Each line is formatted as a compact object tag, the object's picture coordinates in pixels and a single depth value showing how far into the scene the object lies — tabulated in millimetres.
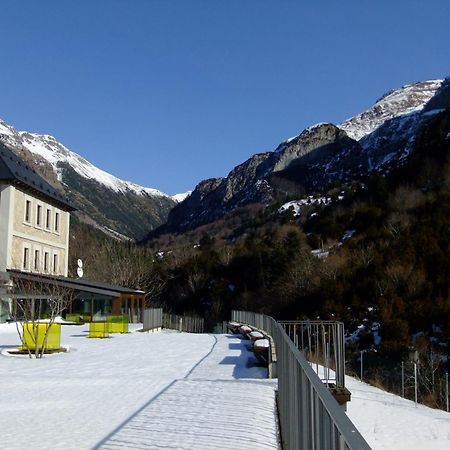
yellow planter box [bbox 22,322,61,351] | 18056
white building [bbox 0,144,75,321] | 36562
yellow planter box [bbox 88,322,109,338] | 27594
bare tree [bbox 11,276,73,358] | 17875
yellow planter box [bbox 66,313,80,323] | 39781
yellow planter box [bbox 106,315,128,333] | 32450
